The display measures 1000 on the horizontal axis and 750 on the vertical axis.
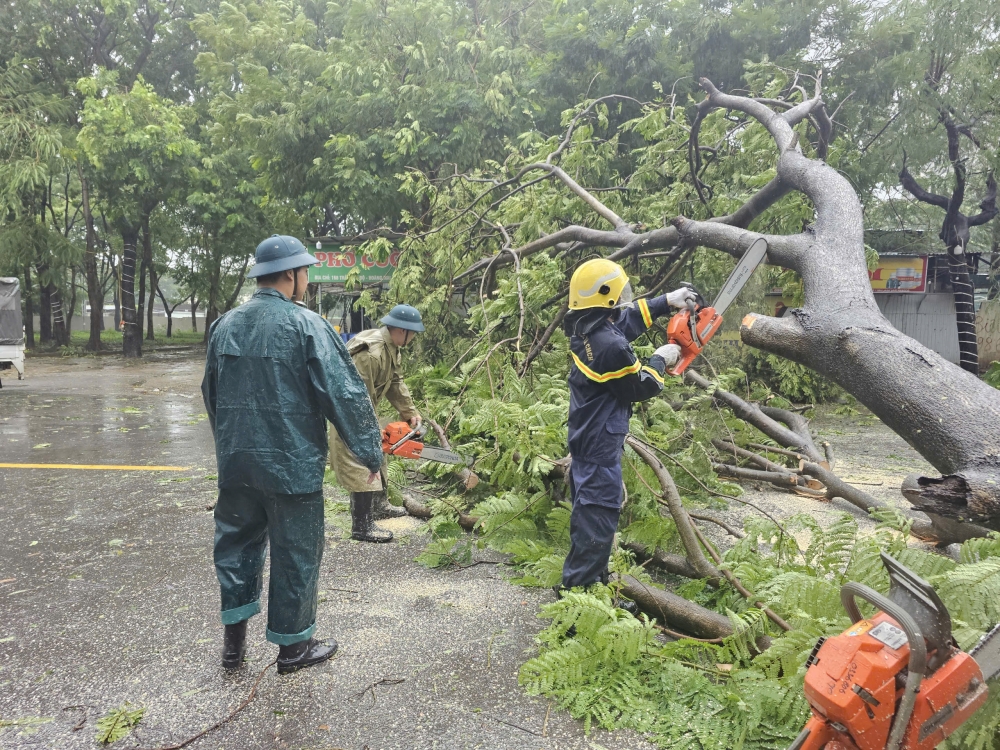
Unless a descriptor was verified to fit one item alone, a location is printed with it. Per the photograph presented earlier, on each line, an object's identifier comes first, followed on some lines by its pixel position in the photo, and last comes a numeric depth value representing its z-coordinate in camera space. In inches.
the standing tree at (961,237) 358.9
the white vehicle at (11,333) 460.4
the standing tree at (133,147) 533.3
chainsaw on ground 55.4
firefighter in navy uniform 110.8
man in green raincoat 96.7
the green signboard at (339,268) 382.9
